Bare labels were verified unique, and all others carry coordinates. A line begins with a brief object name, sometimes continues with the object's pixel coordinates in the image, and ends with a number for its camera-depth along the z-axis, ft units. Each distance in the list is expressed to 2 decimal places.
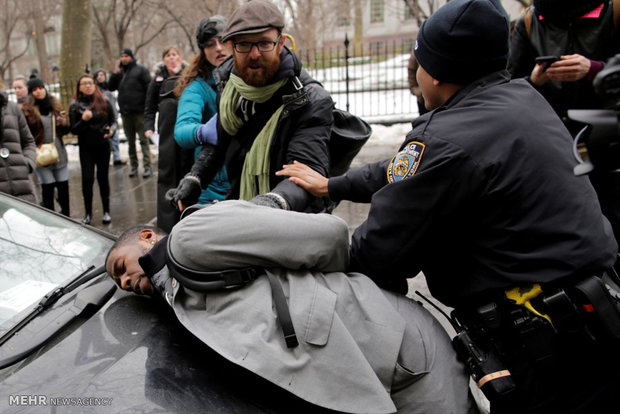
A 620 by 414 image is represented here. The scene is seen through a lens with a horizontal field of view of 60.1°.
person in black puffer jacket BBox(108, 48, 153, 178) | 29.58
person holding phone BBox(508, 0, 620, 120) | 9.36
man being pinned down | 5.06
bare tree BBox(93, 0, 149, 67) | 63.26
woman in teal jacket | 10.41
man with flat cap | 8.22
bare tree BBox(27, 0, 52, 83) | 73.77
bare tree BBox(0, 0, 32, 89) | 83.91
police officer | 5.26
